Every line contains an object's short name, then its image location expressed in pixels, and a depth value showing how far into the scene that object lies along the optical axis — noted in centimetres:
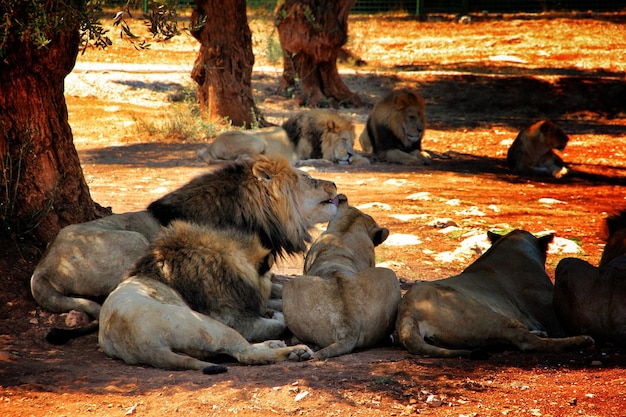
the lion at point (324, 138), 2861
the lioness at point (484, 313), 1028
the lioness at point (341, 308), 1059
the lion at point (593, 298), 1064
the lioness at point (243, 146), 2622
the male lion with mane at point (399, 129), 2943
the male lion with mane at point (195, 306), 998
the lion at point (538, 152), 2706
